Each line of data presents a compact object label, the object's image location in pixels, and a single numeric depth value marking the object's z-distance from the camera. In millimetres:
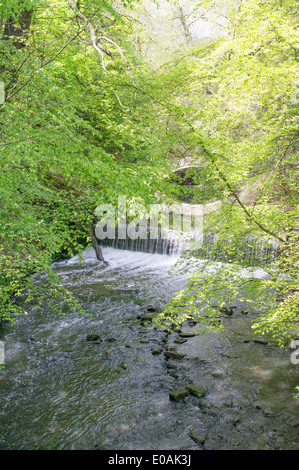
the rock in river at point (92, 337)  6678
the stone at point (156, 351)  6117
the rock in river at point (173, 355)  5957
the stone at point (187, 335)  6820
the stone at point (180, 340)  6557
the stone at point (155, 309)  8171
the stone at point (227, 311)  7695
